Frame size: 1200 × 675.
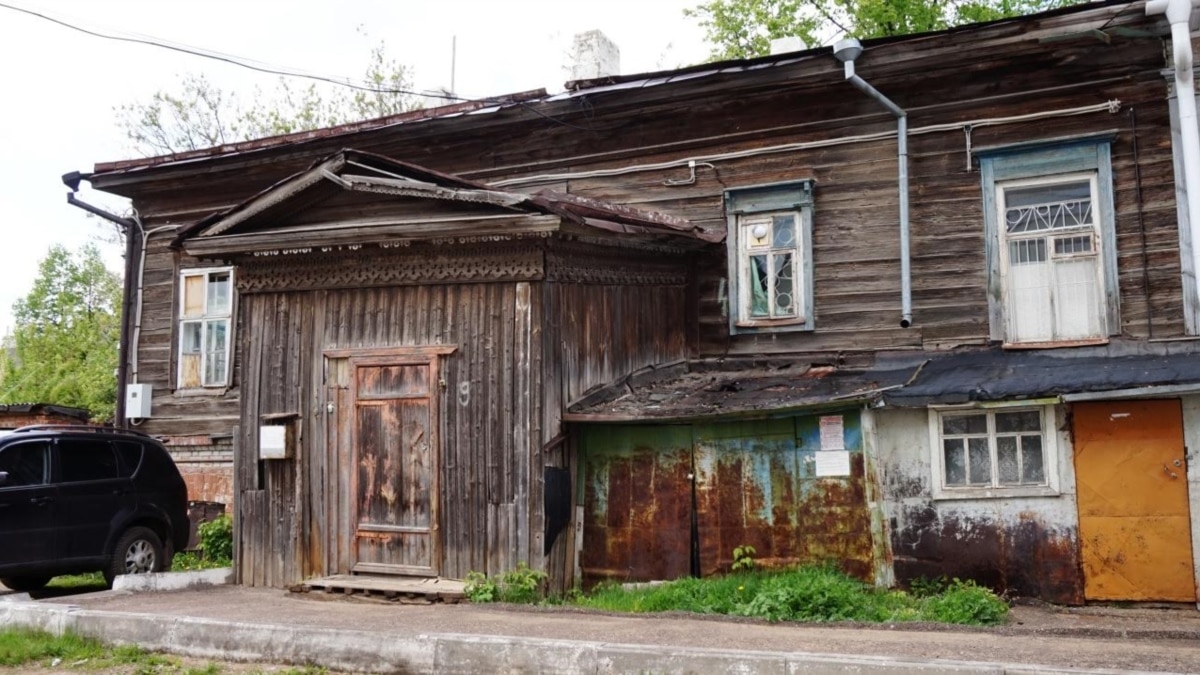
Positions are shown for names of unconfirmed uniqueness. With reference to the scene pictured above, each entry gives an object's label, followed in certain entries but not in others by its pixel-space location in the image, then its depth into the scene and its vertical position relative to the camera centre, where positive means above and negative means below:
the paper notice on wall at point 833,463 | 9.38 -0.07
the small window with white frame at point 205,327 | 15.10 +1.98
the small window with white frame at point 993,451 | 9.21 +0.03
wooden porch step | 9.33 -1.23
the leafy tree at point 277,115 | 28.08 +9.61
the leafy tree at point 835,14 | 21.67 +9.78
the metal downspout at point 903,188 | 10.70 +2.85
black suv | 10.41 -0.50
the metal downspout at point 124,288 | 15.55 +2.66
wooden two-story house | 9.17 +1.19
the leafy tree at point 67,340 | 32.28 +4.62
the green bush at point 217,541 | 13.22 -1.08
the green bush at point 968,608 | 7.98 -1.24
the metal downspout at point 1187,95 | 9.11 +3.37
